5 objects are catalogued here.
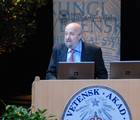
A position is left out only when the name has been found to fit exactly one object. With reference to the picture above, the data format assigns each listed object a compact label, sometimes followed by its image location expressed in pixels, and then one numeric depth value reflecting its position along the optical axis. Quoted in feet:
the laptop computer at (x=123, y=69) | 25.86
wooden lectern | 24.72
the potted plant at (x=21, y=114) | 23.27
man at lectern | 28.78
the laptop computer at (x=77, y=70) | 25.84
